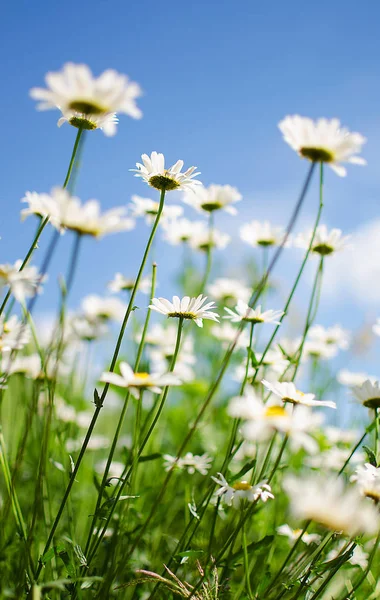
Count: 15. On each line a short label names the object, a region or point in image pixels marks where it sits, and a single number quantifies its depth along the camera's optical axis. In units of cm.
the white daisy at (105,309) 93
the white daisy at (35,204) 53
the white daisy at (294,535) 64
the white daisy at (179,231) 89
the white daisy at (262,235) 80
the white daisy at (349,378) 103
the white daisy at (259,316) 64
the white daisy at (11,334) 60
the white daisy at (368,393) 61
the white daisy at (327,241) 73
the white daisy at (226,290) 99
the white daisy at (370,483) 55
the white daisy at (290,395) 57
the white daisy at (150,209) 75
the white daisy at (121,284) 83
